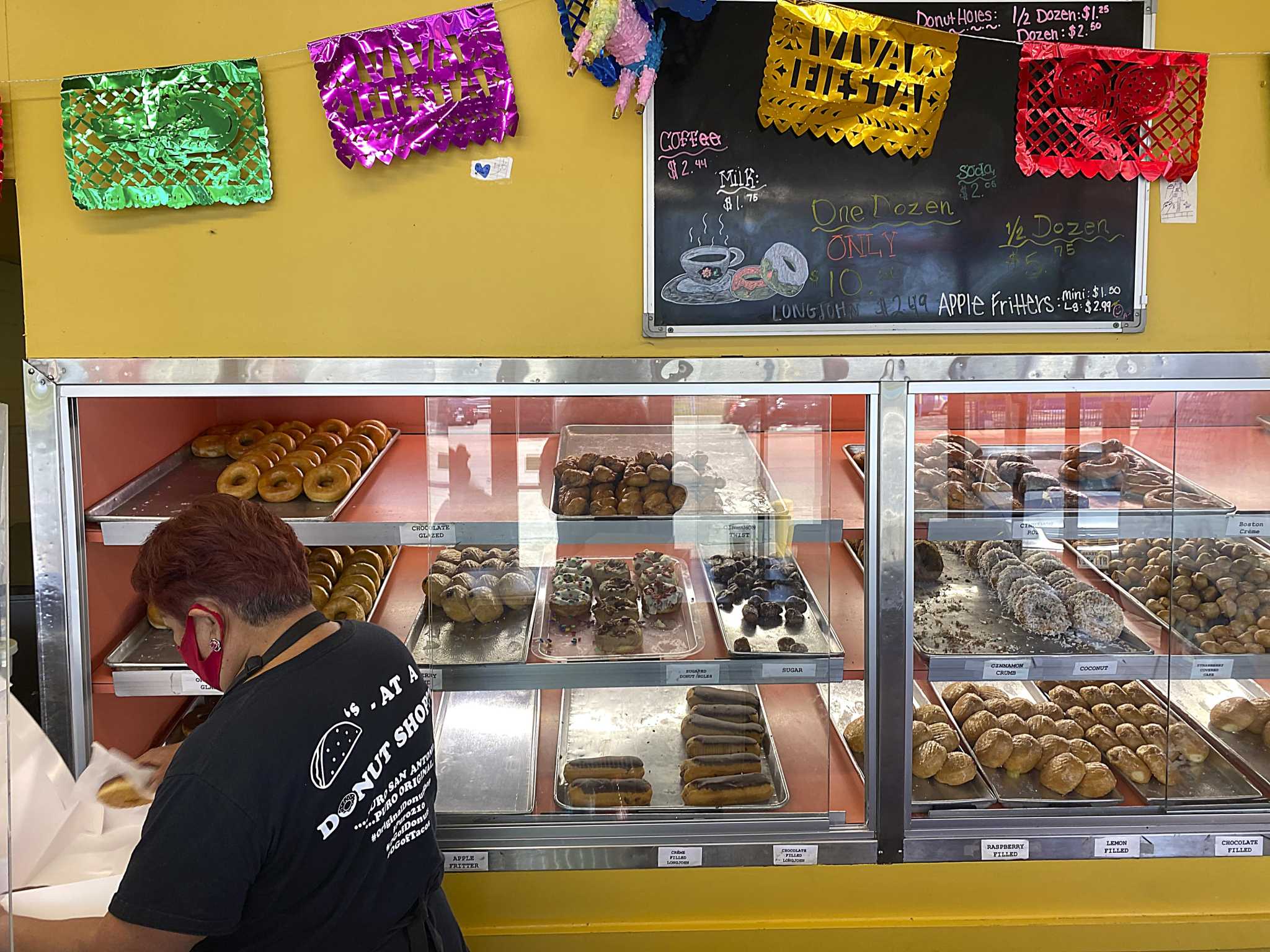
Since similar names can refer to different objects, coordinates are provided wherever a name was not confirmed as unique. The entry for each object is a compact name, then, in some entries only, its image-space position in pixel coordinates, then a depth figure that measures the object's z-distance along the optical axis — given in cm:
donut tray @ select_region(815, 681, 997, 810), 272
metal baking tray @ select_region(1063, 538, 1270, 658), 278
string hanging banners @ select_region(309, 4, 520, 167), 237
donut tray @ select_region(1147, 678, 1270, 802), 288
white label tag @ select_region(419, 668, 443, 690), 259
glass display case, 254
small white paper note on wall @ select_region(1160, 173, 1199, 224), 253
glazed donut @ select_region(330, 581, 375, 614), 292
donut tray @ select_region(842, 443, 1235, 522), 272
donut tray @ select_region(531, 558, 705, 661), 269
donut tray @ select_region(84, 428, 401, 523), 263
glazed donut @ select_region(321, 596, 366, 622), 285
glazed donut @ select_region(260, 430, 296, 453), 309
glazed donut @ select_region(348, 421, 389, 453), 329
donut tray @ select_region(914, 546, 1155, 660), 273
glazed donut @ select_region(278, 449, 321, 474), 287
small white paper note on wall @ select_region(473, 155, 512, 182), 246
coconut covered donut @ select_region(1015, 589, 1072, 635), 281
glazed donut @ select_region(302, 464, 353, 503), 278
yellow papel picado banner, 240
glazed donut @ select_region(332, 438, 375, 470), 305
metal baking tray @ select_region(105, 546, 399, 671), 260
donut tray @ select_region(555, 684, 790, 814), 279
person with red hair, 162
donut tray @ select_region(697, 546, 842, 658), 269
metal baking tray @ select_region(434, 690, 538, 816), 276
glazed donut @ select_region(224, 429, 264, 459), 313
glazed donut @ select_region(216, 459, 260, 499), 280
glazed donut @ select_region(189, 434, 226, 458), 313
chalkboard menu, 245
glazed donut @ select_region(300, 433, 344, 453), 315
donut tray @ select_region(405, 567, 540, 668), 266
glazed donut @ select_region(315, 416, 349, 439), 331
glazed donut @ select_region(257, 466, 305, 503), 278
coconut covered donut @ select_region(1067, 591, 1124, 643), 279
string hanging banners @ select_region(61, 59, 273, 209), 236
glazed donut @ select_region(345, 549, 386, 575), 318
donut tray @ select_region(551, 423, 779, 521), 265
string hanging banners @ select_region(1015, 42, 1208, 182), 244
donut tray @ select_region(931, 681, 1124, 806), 274
